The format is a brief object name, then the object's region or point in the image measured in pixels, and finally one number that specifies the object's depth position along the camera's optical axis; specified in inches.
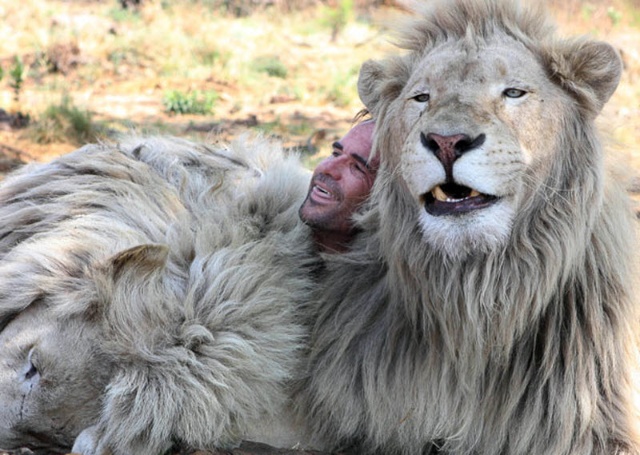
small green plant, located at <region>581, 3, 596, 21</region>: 623.6
